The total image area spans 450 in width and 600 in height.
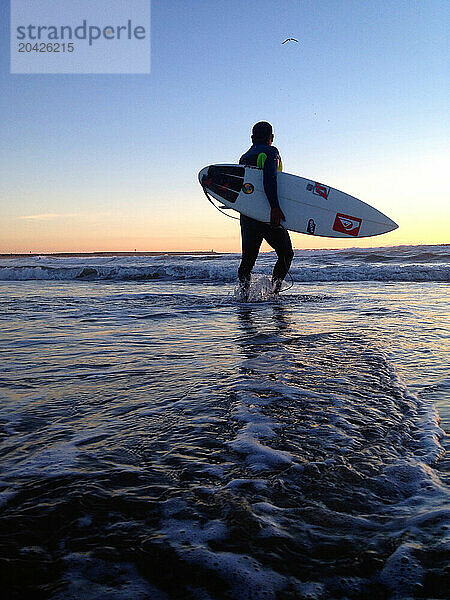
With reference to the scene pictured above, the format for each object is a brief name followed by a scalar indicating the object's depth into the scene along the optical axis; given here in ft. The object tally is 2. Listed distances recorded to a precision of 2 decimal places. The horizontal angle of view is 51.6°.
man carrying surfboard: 21.35
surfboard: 22.44
